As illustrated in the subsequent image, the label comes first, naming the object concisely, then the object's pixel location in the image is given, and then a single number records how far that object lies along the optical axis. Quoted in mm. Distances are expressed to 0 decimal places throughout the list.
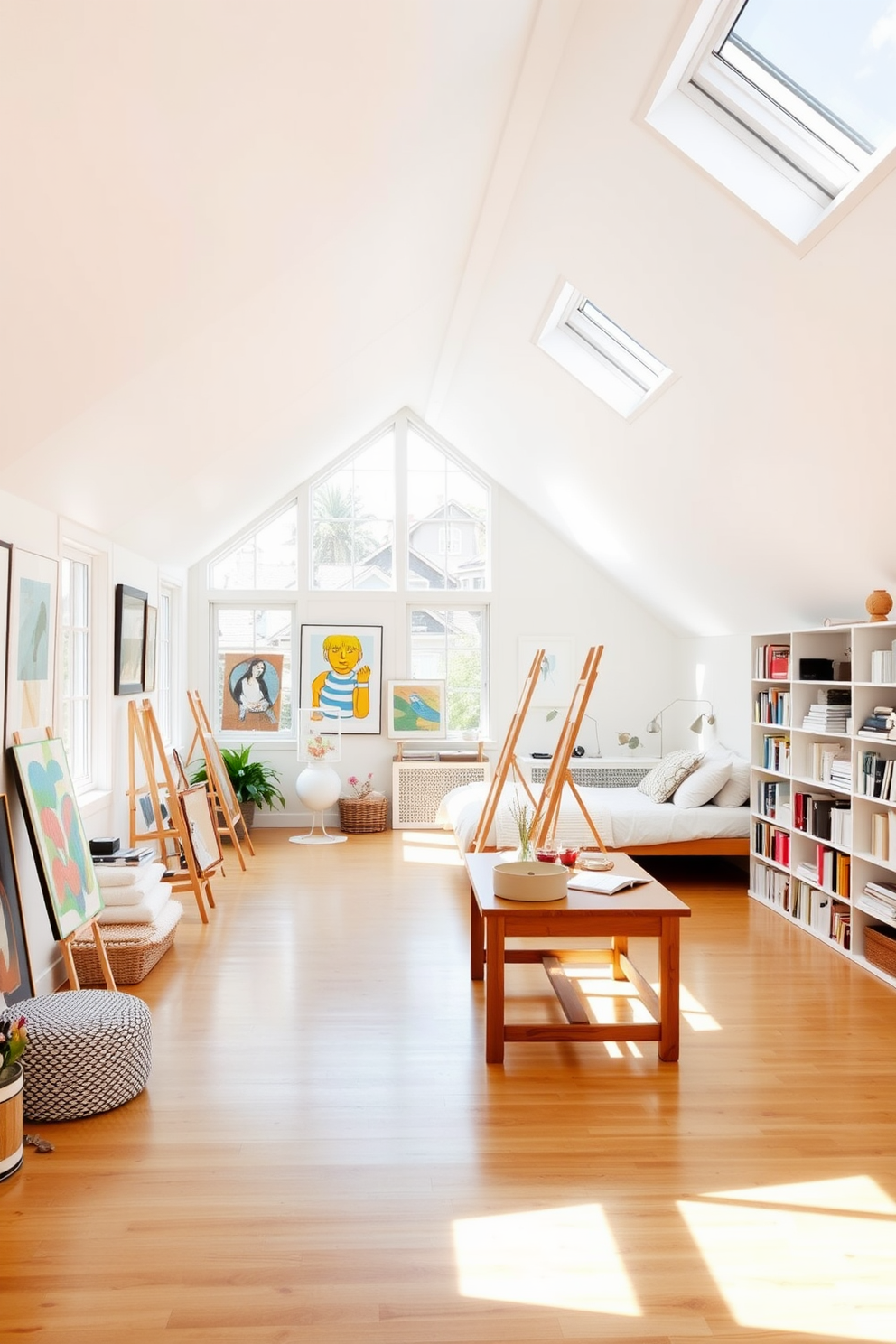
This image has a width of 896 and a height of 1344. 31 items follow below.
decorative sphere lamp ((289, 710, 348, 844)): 8281
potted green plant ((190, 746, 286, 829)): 8430
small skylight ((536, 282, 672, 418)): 5426
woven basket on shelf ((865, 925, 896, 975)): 4660
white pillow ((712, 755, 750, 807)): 6797
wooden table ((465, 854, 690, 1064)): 3682
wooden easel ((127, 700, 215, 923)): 5793
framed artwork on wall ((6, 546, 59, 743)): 4039
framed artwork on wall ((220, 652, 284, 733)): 9023
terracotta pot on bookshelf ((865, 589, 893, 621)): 4824
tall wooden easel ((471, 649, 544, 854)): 5800
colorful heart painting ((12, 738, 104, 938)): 3912
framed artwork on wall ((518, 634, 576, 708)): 9102
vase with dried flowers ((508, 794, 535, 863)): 4125
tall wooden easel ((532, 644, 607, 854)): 4996
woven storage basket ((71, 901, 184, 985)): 4508
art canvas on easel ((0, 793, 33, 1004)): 3693
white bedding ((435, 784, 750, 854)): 6527
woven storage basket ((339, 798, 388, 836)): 8508
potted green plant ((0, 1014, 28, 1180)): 2811
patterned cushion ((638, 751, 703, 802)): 7043
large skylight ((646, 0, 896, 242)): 3082
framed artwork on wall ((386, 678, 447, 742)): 9000
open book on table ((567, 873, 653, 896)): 3928
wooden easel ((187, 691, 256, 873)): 7191
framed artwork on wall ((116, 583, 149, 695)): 6055
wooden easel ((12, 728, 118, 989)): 3932
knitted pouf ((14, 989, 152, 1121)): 3199
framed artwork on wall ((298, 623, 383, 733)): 9008
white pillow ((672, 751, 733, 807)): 6773
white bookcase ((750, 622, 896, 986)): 5051
